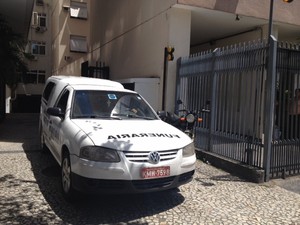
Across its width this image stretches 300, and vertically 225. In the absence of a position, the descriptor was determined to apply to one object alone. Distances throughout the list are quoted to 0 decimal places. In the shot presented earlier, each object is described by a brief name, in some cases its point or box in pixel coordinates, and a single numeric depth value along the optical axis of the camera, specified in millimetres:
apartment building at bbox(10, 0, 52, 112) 22968
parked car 3170
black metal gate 4816
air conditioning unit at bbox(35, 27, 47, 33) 23797
